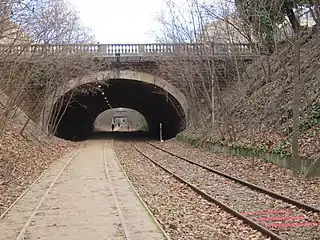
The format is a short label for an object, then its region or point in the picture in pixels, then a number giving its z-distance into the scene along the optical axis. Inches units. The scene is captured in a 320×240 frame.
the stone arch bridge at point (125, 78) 1263.5
